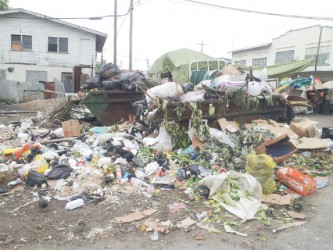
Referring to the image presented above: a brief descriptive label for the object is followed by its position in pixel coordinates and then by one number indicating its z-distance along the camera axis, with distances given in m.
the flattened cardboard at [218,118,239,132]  6.04
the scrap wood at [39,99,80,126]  7.88
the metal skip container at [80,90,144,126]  7.09
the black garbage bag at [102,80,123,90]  7.35
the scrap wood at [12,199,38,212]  3.74
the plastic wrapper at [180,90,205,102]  6.02
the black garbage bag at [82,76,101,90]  7.66
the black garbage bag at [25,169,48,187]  4.38
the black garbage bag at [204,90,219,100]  6.23
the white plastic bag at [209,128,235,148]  5.54
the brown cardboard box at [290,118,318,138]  6.63
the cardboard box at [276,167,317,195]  4.20
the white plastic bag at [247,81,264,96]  6.66
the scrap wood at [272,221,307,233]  3.31
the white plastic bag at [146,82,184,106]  6.05
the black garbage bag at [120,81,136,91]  7.35
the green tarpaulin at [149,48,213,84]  14.27
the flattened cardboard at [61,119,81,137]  6.95
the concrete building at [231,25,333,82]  25.05
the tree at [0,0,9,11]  24.89
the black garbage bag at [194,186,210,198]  4.06
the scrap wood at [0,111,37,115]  12.34
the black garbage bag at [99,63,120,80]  7.70
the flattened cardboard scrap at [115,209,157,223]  3.49
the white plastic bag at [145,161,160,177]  4.79
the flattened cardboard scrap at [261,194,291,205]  3.91
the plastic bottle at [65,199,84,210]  3.73
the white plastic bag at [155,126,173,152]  5.66
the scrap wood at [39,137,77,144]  6.36
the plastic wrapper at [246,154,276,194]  4.17
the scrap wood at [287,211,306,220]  3.60
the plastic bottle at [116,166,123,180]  4.62
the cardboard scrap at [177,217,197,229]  3.38
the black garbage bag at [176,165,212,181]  4.64
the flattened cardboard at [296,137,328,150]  5.85
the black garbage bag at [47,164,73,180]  4.56
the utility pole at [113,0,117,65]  17.98
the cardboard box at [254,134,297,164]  5.30
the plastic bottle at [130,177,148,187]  4.45
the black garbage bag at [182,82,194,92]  6.38
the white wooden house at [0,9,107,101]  19.66
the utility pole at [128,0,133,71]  17.38
